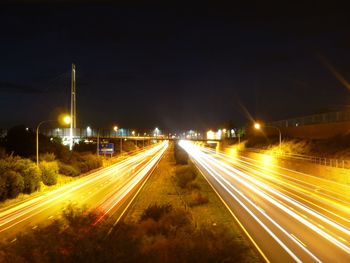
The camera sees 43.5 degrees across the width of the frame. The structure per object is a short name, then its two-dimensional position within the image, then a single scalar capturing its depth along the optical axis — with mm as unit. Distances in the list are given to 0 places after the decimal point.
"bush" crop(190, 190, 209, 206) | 35312
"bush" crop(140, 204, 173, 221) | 25478
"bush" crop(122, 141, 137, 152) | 145750
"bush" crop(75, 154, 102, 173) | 69138
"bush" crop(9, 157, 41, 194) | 42344
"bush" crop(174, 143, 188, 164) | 80500
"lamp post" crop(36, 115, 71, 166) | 39500
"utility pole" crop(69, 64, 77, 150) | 71625
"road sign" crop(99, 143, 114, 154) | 81062
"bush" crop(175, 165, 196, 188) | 51972
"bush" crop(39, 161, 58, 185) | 49219
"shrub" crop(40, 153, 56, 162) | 56959
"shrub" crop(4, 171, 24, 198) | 38906
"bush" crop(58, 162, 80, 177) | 60188
